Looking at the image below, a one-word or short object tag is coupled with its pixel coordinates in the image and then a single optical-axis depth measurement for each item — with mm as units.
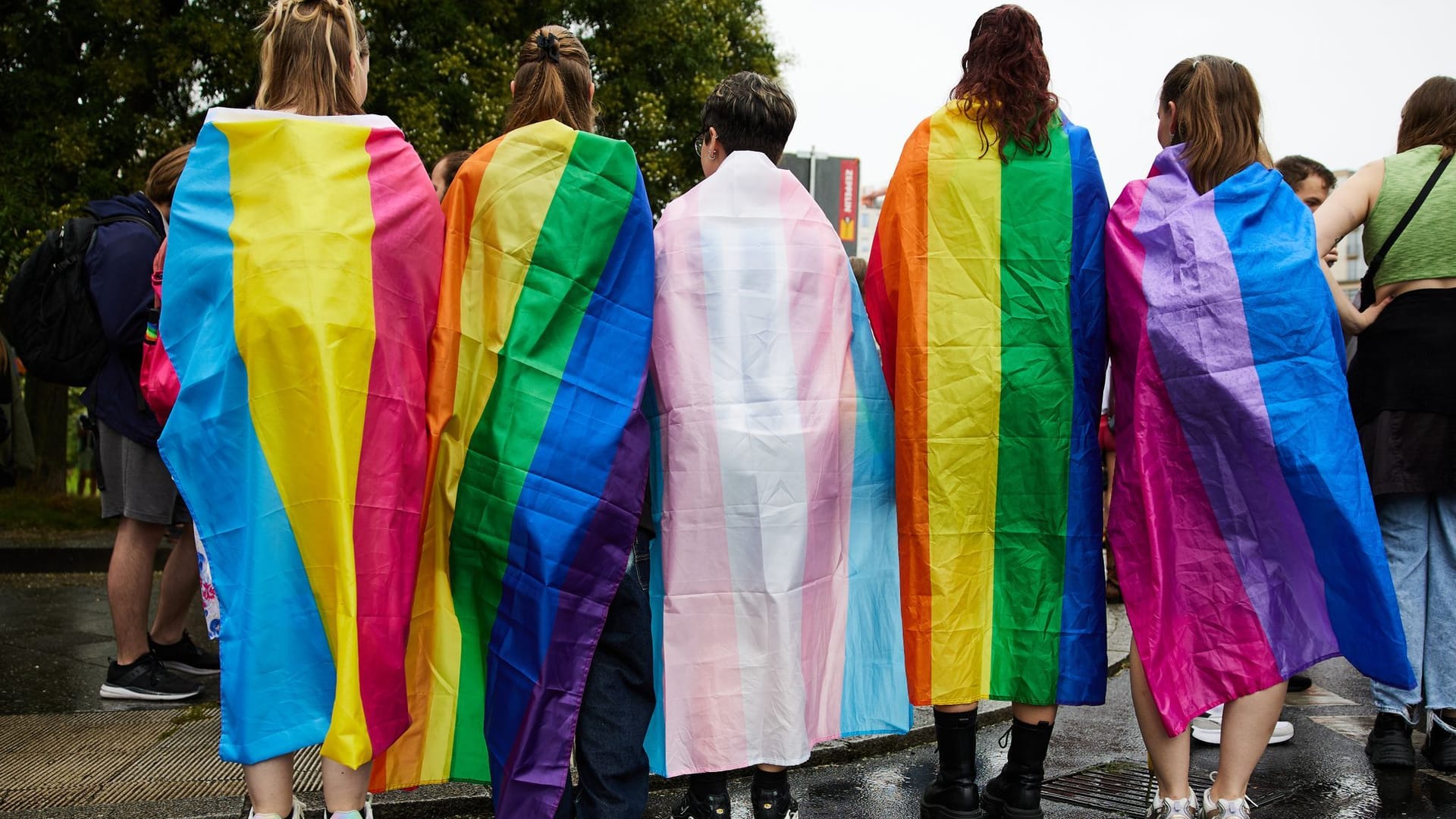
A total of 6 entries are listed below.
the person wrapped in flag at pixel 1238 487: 3062
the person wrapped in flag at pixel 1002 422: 3242
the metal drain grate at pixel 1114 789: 3568
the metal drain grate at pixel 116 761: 3434
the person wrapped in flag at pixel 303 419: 2656
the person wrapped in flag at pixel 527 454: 2775
